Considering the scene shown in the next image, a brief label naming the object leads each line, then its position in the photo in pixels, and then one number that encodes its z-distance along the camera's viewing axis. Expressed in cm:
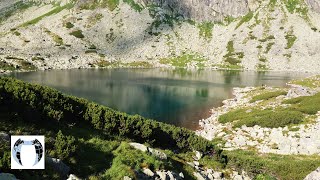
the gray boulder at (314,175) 1664
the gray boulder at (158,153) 1381
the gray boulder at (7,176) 794
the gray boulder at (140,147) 1373
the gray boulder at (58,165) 983
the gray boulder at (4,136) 998
